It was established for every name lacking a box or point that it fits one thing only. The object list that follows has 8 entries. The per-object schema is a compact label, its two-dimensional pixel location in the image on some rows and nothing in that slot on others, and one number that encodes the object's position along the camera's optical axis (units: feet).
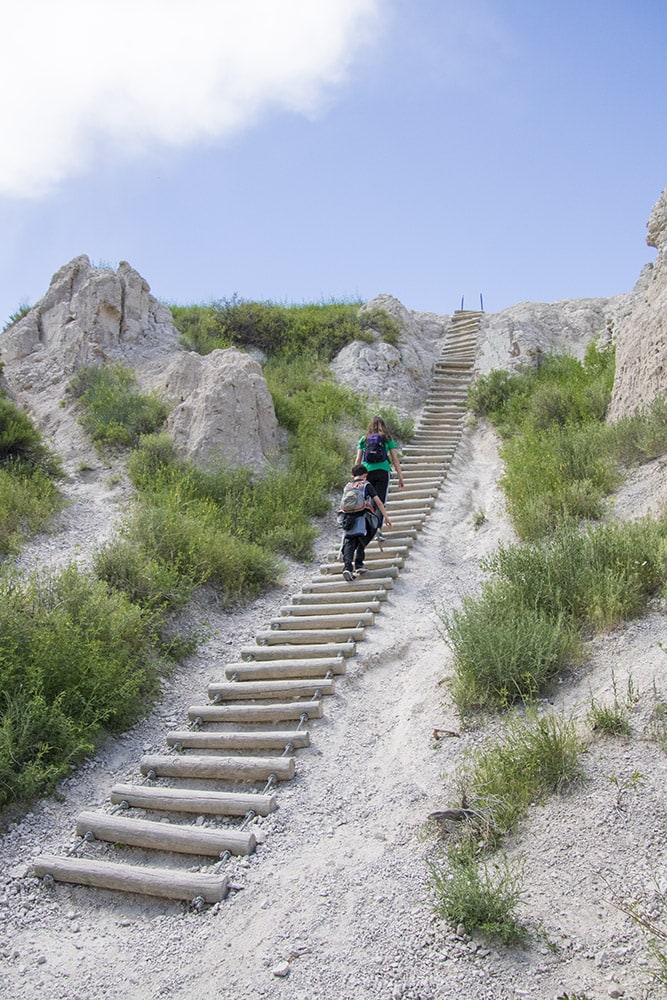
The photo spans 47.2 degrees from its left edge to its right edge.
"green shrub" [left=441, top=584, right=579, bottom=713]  19.95
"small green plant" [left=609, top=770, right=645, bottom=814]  15.10
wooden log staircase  17.03
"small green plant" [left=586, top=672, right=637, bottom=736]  16.89
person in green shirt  35.35
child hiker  31.50
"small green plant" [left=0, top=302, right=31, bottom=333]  59.79
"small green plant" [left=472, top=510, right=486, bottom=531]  37.78
